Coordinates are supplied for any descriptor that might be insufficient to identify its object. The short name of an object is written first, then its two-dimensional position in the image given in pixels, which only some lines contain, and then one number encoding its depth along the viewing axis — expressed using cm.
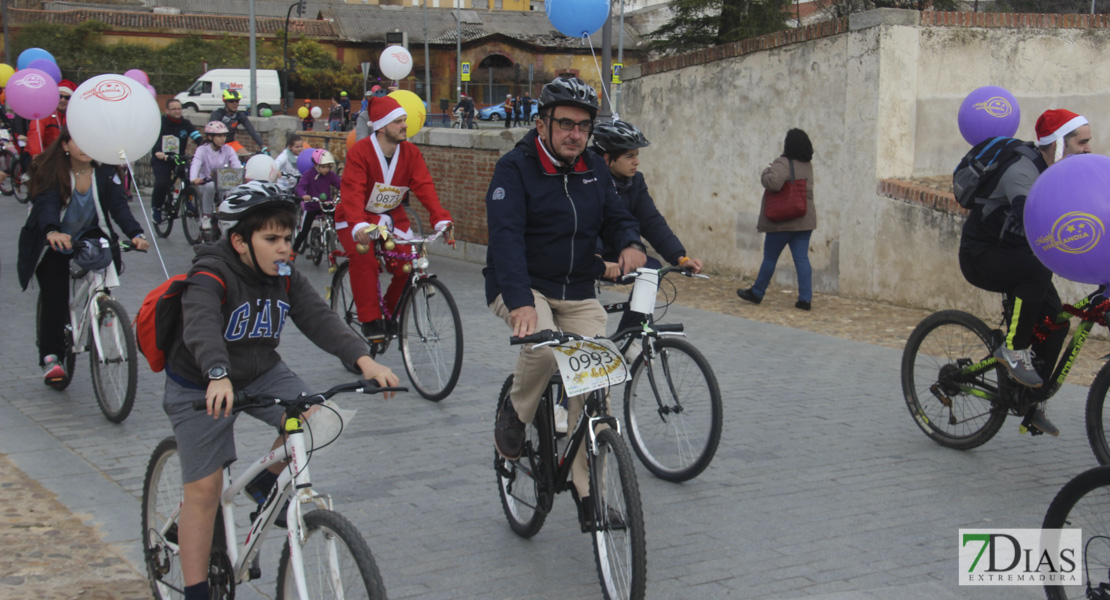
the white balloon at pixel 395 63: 1977
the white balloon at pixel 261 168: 1260
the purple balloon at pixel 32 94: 1233
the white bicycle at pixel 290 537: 293
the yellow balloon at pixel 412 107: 1166
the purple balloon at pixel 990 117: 584
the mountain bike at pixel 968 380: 548
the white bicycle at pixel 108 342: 638
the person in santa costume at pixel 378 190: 750
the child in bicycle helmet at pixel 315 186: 1345
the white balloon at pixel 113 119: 663
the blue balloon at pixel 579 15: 1266
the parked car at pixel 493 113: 5694
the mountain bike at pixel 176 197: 1499
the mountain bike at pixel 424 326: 723
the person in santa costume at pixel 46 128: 1462
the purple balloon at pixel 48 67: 1617
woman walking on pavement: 1070
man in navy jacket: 429
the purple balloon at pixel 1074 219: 432
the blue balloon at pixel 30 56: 1901
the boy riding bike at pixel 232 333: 339
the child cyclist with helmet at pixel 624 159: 598
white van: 4734
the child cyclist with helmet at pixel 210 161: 1376
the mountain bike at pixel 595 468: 364
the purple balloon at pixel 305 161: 1391
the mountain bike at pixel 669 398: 516
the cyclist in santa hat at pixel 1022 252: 543
